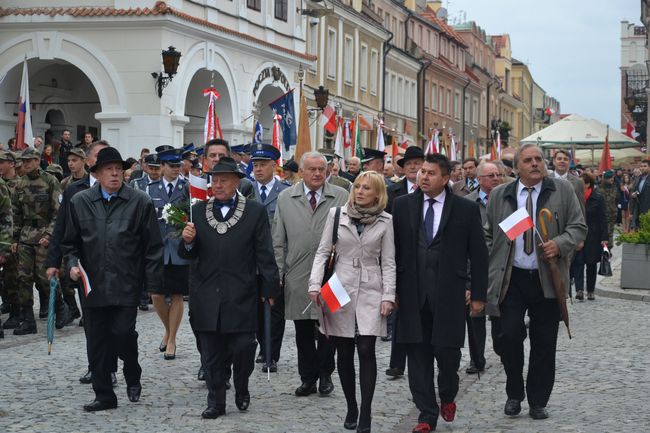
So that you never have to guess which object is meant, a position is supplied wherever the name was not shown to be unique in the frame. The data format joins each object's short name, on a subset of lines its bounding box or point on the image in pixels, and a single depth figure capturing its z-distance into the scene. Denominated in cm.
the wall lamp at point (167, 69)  2512
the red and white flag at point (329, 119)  2695
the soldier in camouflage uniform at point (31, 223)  1285
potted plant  1811
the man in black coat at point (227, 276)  843
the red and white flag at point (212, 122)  1942
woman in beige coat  786
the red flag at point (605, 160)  2946
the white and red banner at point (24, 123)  2005
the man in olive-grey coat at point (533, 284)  846
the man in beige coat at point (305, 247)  931
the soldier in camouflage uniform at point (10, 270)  1298
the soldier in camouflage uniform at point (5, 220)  1118
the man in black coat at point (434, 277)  791
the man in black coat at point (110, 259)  861
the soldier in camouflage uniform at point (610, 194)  2602
